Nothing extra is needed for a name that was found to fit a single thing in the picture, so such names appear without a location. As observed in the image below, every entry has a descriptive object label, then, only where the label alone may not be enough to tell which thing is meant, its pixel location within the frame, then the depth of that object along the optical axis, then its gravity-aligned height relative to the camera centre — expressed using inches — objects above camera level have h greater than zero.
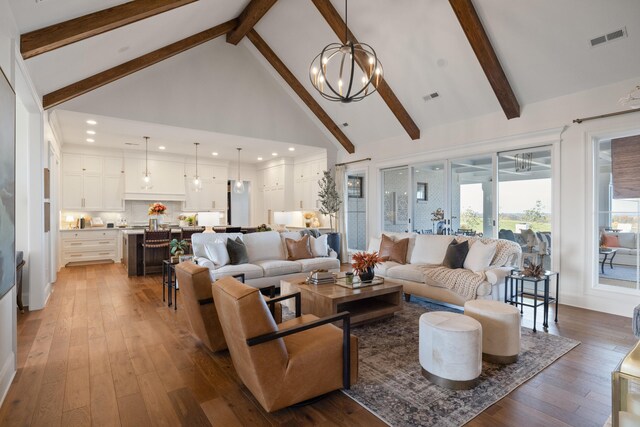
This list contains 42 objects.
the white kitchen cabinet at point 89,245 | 298.8 -31.9
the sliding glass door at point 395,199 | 282.0 +9.9
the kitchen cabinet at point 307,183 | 349.4 +31.5
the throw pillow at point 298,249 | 219.9 -26.1
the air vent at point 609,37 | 145.3 +79.1
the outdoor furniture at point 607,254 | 173.5 -24.0
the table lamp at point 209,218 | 386.9 -8.7
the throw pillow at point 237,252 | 193.9 -24.6
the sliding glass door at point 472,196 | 224.7 +9.9
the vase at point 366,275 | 154.1 -30.7
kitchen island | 256.8 -33.0
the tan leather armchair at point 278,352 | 75.2 -35.7
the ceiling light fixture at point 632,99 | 120.3 +45.5
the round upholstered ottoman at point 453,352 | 92.2 -41.1
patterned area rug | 83.0 -51.4
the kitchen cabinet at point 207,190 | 375.6 +25.2
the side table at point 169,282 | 178.6 -39.5
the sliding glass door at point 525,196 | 195.8 +8.8
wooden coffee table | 134.4 -39.5
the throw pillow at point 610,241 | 172.6 -16.7
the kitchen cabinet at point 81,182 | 311.9 +28.9
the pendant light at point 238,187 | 344.7 +25.4
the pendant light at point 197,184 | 333.1 +27.6
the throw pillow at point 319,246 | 230.7 -25.5
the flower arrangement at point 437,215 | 252.8 -3.8
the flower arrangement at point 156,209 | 284.6 +1.9
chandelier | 141.0 +95.2
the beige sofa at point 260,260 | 186.4 -31.2
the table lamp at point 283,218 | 373.6 -8.5
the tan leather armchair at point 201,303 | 110.3 -32.2
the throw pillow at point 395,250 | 203.3 -25.5
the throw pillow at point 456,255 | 174.2 -24.1
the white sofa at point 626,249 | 166.4 -20.6
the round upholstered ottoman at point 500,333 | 107.7 -41.2
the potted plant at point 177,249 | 187.5 -22.5
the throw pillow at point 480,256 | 164.7 -23.9
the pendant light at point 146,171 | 343.2 +42.2
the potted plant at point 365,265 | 152.3 -25.7
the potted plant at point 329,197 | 320.6 +13.4
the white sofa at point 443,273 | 154.3 -32.5
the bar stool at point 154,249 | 255.4 -30.4
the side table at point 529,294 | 141.5 -39.8
